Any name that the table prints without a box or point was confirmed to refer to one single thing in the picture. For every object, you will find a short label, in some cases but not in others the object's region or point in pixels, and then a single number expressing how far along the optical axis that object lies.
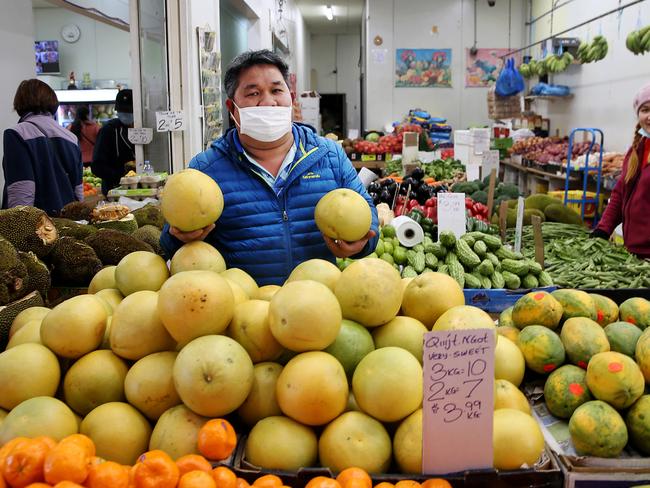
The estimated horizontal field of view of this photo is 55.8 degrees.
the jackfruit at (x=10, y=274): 2.15
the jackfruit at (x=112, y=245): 2.92
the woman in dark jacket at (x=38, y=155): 4.71
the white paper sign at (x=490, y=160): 6.11
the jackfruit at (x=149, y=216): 3.92
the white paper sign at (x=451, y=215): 3.77
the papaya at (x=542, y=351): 1.69
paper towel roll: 3.82
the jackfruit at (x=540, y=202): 5.79
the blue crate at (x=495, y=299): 2.96
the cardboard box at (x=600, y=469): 1.31
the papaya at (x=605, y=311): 1.95
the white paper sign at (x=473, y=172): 6.91
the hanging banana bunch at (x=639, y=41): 6.89
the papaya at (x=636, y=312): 1.89
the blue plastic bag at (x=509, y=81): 11.39
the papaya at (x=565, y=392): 1.58
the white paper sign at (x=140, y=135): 5.45
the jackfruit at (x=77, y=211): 3.86
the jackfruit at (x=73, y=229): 3.13
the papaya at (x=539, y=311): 1.86
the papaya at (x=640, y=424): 1.45
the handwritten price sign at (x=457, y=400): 1.23
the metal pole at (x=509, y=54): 12.83
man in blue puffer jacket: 2.48
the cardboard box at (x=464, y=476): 1.25
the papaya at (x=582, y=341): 1.69
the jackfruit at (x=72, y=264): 2.71
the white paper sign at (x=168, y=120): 5.05
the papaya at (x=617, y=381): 1.50
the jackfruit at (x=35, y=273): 2.41
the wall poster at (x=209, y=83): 5.61
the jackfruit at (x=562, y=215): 5.44
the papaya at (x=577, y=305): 1.90
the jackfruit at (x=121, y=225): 3.54
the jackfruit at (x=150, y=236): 3.43
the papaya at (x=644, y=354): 1.61
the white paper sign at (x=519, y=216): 3.41
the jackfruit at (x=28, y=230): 2.58
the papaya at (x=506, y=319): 2.02
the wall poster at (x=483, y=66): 13.95
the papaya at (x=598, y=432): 1.41
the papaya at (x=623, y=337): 1.72
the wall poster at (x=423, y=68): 13.98
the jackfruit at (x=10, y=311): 2.04
